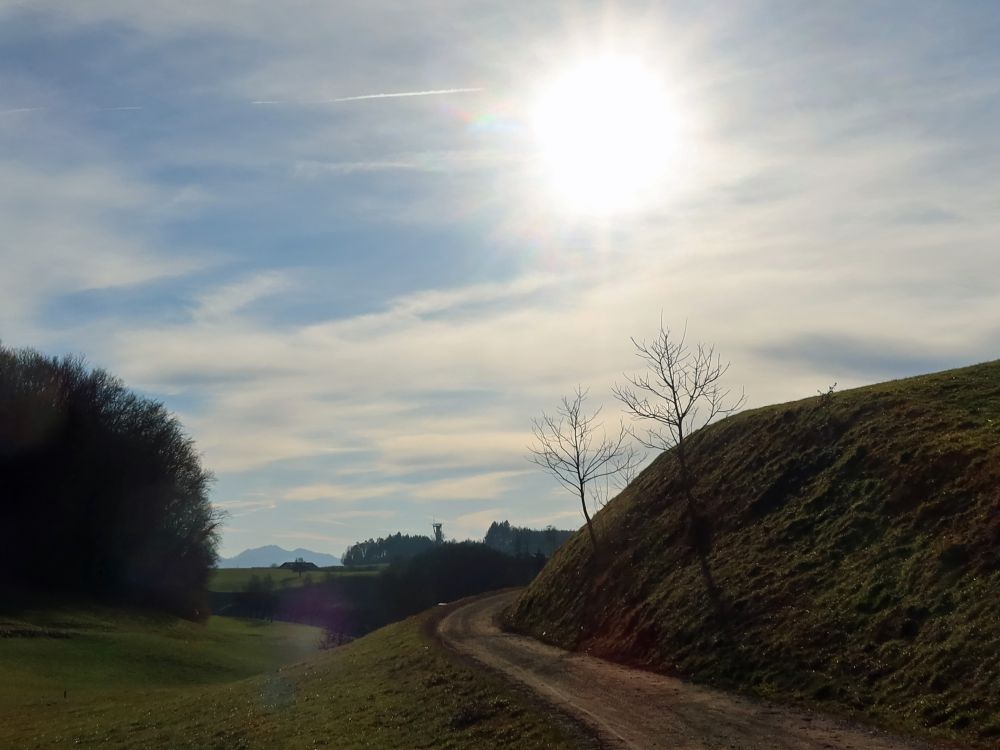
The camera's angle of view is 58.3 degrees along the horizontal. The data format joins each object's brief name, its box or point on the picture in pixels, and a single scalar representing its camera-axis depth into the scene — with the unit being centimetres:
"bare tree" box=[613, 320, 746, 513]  3575
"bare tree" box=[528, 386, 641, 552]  4638
